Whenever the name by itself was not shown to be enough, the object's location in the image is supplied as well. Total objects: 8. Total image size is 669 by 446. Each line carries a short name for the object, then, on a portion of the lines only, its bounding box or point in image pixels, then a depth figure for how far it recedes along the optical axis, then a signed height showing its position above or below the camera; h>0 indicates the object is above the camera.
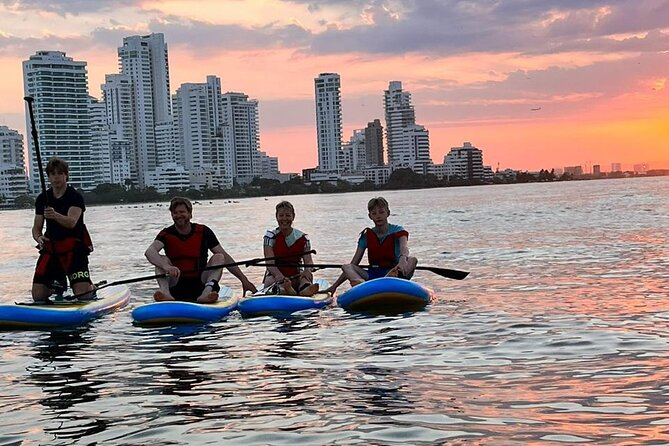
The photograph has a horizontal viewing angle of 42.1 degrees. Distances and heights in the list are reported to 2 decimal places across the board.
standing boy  10.85 -0.45
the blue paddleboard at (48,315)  10.61 -1.42
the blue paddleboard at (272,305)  11.37 -1.49
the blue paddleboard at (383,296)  11.45 -1.45
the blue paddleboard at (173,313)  10.70 -1.46
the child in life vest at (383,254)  12.22 -0.96
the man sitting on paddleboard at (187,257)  11.21 -0.81
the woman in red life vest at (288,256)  12.07 -0.91
